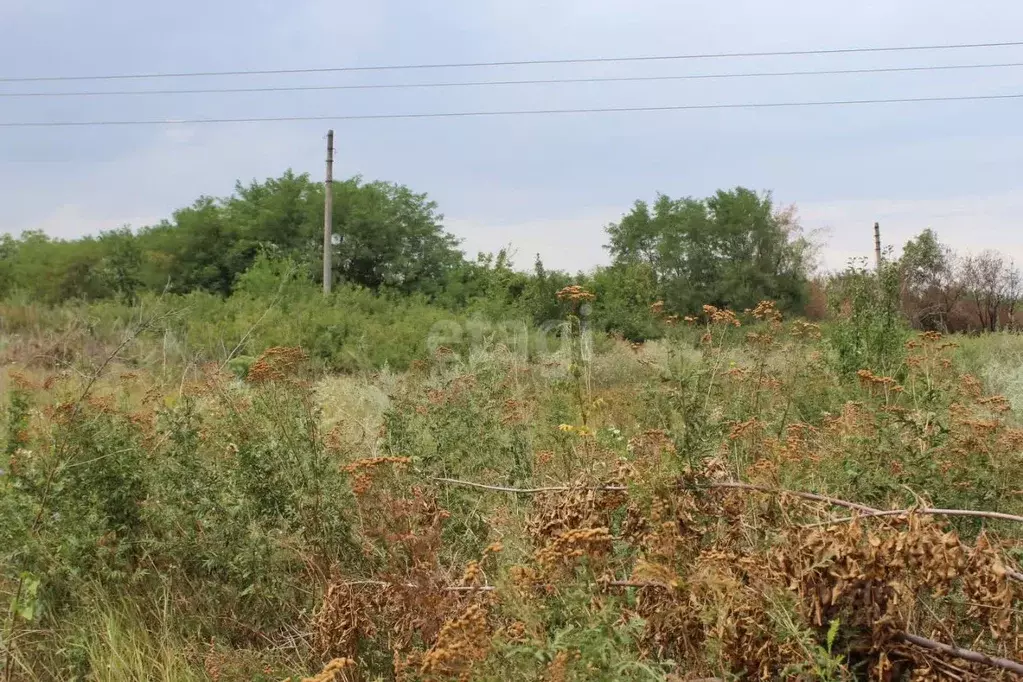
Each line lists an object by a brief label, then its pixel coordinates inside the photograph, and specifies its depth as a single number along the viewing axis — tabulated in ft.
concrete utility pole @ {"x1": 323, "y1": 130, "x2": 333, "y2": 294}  84.38
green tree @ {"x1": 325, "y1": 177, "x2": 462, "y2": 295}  105.60
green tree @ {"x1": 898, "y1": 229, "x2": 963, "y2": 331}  127.95
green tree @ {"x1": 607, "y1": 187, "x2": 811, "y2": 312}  144.15
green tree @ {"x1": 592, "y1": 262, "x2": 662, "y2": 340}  66.44
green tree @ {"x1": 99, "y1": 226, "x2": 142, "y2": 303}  120.06
